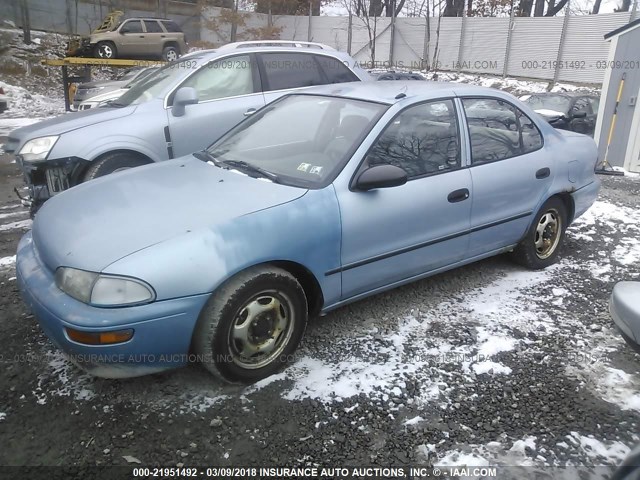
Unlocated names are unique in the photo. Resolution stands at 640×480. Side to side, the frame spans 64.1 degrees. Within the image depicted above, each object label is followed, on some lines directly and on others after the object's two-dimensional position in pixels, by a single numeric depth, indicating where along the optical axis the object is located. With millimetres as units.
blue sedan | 2477
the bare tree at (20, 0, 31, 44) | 22875
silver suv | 4859
